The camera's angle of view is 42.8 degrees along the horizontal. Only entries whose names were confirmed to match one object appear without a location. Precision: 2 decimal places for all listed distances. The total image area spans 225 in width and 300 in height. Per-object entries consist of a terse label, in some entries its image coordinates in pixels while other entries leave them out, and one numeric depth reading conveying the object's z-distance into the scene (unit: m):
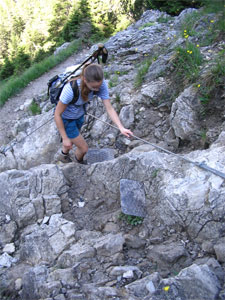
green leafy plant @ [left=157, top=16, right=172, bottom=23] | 13.18
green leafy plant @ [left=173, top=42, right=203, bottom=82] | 5.87
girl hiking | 3.88
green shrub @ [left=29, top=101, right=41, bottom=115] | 9.91
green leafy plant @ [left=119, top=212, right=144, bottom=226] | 4.17
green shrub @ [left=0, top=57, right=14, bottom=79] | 31.92
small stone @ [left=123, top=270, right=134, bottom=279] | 3.36
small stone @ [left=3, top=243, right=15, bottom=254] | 4.32
